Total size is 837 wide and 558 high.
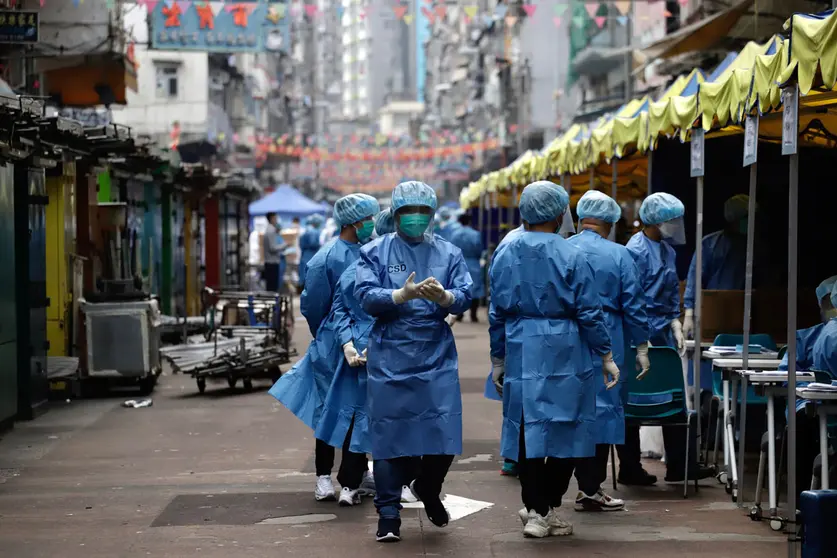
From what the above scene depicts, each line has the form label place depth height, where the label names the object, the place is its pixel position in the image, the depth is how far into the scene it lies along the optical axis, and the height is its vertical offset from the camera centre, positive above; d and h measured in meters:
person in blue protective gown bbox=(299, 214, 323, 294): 51.76 -1.52
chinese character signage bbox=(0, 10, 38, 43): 31.63 +1.45
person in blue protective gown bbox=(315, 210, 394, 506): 17.39 -1.43
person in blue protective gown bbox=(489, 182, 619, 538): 15.29 -0.97
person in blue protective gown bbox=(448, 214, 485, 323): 54.84 -1.62
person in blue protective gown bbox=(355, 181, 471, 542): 15.42 -1.05
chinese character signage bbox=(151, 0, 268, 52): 59.58 +2.82
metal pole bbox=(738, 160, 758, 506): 17.45 -0.81
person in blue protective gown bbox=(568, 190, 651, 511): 17.69 -0.91
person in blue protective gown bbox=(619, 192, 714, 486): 21.07 -0.75
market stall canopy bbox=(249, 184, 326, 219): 80.95 -1.28
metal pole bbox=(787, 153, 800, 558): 14.24 -0.71
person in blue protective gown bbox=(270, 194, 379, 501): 18.31 -1.11
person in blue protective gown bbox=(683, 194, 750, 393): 24.26 -0.79
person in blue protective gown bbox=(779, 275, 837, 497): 17.16 -1.25
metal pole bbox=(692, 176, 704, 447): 20.08 -0.88
